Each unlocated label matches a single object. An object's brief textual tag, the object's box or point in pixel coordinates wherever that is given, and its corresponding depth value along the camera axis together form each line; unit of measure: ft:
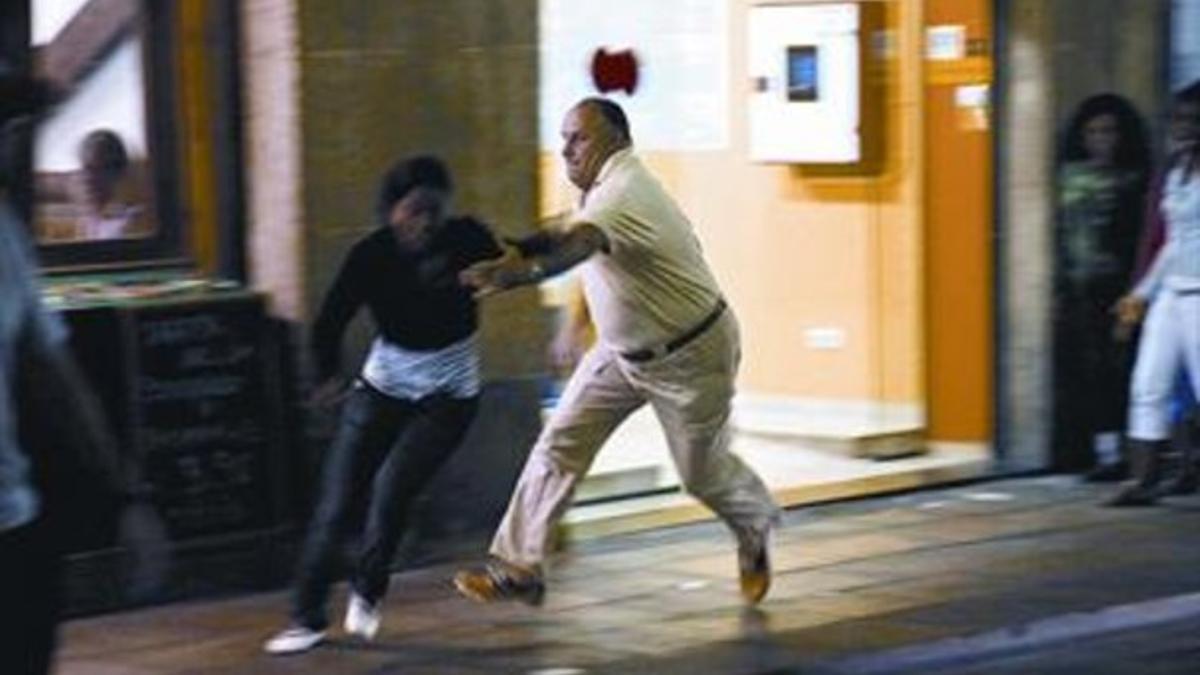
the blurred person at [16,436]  25.41
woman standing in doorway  59.93
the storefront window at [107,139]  46.48
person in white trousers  54.57
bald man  42.74
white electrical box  60.40
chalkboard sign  45.70
